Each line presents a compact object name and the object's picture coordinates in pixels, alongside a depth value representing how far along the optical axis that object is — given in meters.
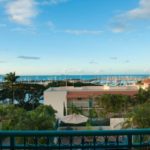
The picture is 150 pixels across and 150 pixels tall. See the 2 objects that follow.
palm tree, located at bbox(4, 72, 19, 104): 21.76
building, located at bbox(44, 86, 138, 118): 16.97
